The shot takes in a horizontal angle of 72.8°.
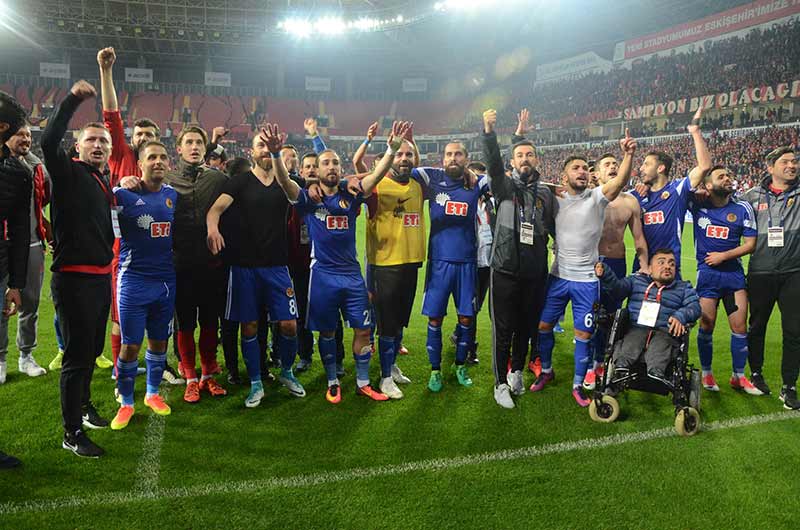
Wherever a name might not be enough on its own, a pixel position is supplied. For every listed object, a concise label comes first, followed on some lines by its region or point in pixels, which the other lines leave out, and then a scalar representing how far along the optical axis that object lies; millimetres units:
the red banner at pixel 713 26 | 29438
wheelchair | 4297
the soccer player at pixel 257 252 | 4609
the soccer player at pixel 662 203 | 5250
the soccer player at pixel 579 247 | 4793
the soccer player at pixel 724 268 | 5098
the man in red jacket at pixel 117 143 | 4223
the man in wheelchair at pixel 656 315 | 4422
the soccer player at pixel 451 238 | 5016
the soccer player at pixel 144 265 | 4195
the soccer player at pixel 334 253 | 4660
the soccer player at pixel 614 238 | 5243
